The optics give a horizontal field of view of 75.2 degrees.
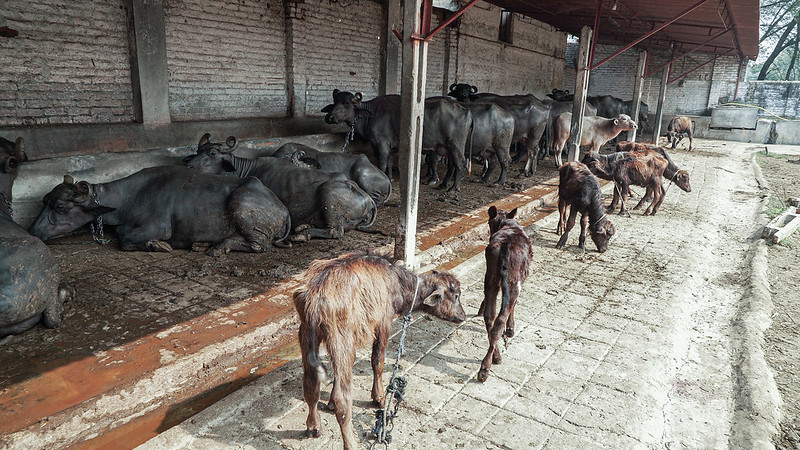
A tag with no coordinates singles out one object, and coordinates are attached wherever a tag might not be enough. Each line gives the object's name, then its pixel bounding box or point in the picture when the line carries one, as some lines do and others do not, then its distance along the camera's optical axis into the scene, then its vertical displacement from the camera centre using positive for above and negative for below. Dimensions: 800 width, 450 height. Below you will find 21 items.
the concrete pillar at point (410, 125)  5.36 -0.15
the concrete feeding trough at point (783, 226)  7.95 -1.60
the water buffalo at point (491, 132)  10.83 -0.38
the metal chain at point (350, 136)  10.35 -0.54
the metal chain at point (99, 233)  6.24 -1.61
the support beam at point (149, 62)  7.83 +0.60
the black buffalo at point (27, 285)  3.91 -1.43
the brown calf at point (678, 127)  19.77 -0.25
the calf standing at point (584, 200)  6.93 -1.11
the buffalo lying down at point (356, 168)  8.32 -0.94
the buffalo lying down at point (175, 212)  6.00 -1.28
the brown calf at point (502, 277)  4.03 -1.28
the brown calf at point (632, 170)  9.04 -0.87
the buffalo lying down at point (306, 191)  6.98 -1.12
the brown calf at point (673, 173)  9.74 -0.97
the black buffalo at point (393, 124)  10.12 -0.25
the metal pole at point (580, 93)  11.36 +0.52
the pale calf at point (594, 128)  12.94 -0.28
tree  35.47 +6.32
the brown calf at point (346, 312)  2.88 -1.18
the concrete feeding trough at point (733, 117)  24.00 +0.23
